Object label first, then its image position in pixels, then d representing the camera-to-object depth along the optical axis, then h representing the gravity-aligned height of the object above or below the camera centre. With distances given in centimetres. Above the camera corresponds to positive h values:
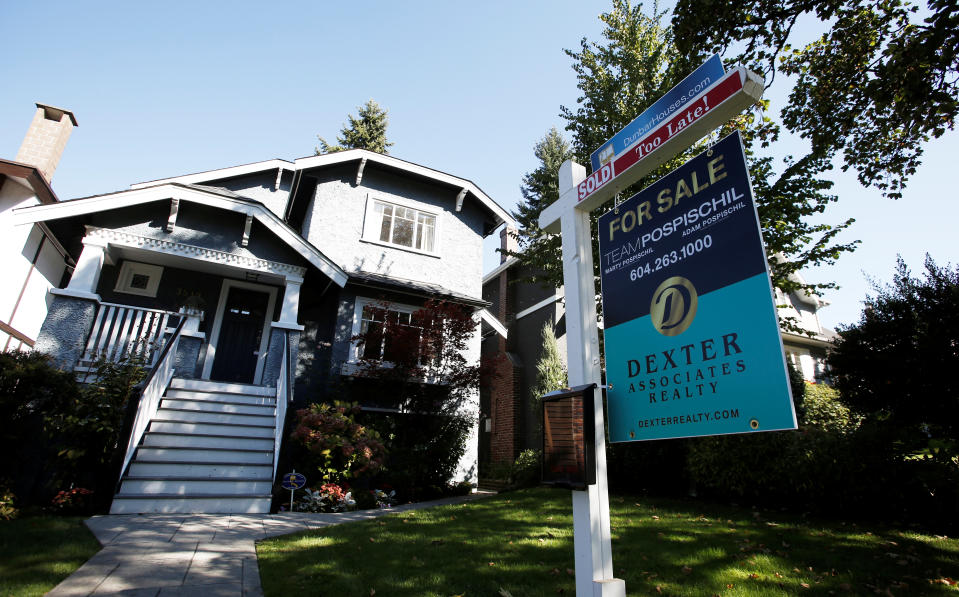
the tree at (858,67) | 579 +519
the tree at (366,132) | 2600 +1682
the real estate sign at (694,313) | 200 +69
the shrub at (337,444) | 816 +10
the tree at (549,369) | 1361 +246
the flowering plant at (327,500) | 774 -81
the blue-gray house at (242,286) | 780 +363
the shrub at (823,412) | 812 +105
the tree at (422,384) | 986 +141
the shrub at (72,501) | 633 -78
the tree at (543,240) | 1059 +513
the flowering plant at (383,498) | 874 -84
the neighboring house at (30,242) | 992 +419
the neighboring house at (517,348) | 1602 +404
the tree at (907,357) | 575 +135
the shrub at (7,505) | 591 -81
